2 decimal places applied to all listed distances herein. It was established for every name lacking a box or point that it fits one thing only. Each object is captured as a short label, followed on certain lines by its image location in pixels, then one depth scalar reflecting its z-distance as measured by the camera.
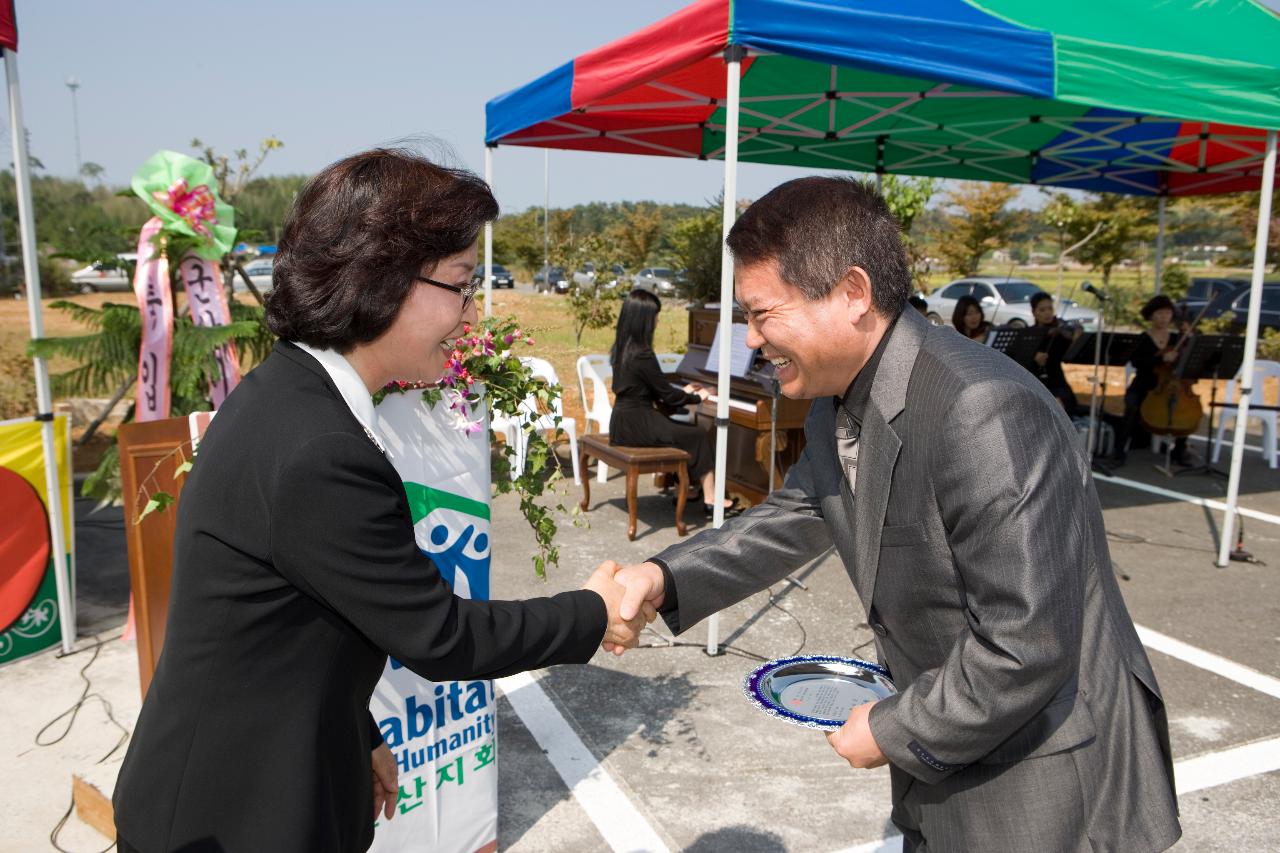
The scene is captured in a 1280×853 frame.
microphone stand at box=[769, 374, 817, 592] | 5.89
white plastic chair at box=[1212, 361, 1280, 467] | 9.55
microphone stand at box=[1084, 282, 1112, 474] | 7.39
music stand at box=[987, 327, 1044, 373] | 9.75
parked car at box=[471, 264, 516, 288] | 42.31
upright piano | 6.84
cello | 9.37
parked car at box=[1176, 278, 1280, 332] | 18.80
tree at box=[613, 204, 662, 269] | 34.03
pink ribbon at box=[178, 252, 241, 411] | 4.35
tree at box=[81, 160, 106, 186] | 40.62
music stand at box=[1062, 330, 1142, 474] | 9.53
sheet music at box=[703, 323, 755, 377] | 7.09
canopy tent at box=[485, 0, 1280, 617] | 4.55
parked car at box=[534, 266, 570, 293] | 35.03
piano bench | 6.68
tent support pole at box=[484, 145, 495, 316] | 6.90
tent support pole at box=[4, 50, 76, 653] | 4.09
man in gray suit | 1.37
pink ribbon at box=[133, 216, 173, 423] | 4.21
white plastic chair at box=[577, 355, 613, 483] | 8.52
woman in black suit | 1.36
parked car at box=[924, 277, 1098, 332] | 23.16
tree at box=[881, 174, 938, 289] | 14.72
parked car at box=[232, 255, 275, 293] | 32.43
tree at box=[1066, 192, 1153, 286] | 22.30
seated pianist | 7.12
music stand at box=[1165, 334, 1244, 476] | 9.02
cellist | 9.67
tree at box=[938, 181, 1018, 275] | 26.09
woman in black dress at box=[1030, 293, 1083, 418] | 10.45
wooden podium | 3.13
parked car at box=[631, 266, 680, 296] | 31.45
